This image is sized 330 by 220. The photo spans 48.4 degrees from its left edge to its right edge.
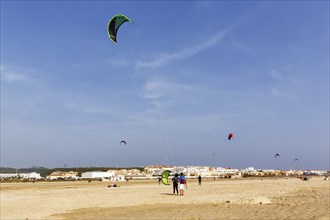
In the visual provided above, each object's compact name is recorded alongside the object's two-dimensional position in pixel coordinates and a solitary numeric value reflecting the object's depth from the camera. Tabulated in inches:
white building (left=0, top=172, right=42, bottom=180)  4702.3
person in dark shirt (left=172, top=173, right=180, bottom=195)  981.2
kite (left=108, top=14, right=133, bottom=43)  751.1
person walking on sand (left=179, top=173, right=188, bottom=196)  927.6
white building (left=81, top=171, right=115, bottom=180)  4476.1
